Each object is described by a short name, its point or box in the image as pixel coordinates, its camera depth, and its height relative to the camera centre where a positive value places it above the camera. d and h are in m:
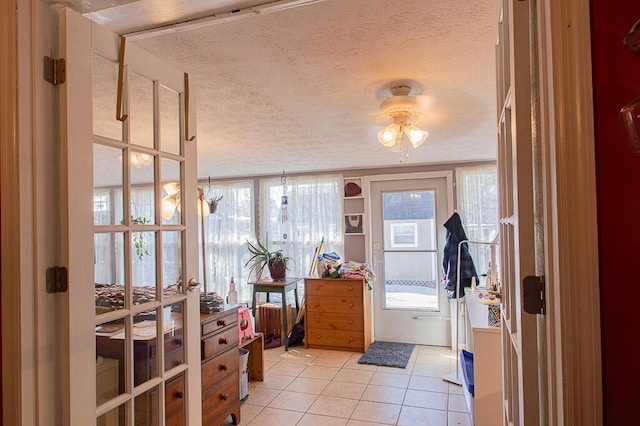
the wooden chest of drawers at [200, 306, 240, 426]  2.37 -0.92
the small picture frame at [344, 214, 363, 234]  4.91 -0.04
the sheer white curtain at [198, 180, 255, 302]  5.47 -0.16
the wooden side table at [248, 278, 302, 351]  4.48 -0.76
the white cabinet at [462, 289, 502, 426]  2.21 -0.90
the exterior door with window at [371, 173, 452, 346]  4.66 -0.47
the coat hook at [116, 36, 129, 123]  1.41 +0.53
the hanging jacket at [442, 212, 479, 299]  4.23 -0.45
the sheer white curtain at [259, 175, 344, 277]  5.01 +0.07
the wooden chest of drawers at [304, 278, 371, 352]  4.38 -1.06
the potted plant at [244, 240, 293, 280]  4.70 -0.48
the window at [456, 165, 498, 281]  4.45 +0.14
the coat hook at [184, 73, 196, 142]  1.78 +0.54
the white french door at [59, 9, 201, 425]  1.24 -0.03
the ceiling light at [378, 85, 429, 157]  2.19 +0.63
